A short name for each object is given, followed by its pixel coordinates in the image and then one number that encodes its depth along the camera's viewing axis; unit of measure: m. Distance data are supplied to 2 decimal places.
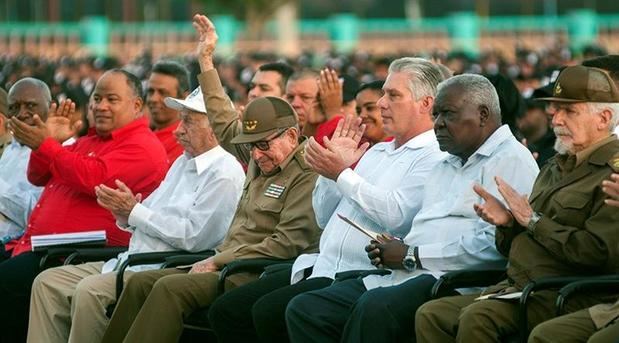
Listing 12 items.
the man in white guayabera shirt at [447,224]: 14.36
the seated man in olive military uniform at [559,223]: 13.16
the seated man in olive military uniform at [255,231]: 16.16
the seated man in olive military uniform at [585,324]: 12.48
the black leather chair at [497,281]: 13.06
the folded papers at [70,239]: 18.56
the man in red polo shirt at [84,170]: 18.66
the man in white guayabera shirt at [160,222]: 17.23
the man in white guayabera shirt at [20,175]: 20.64
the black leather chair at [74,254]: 18.06
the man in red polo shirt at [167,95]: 20.53
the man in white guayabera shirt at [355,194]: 15.20
